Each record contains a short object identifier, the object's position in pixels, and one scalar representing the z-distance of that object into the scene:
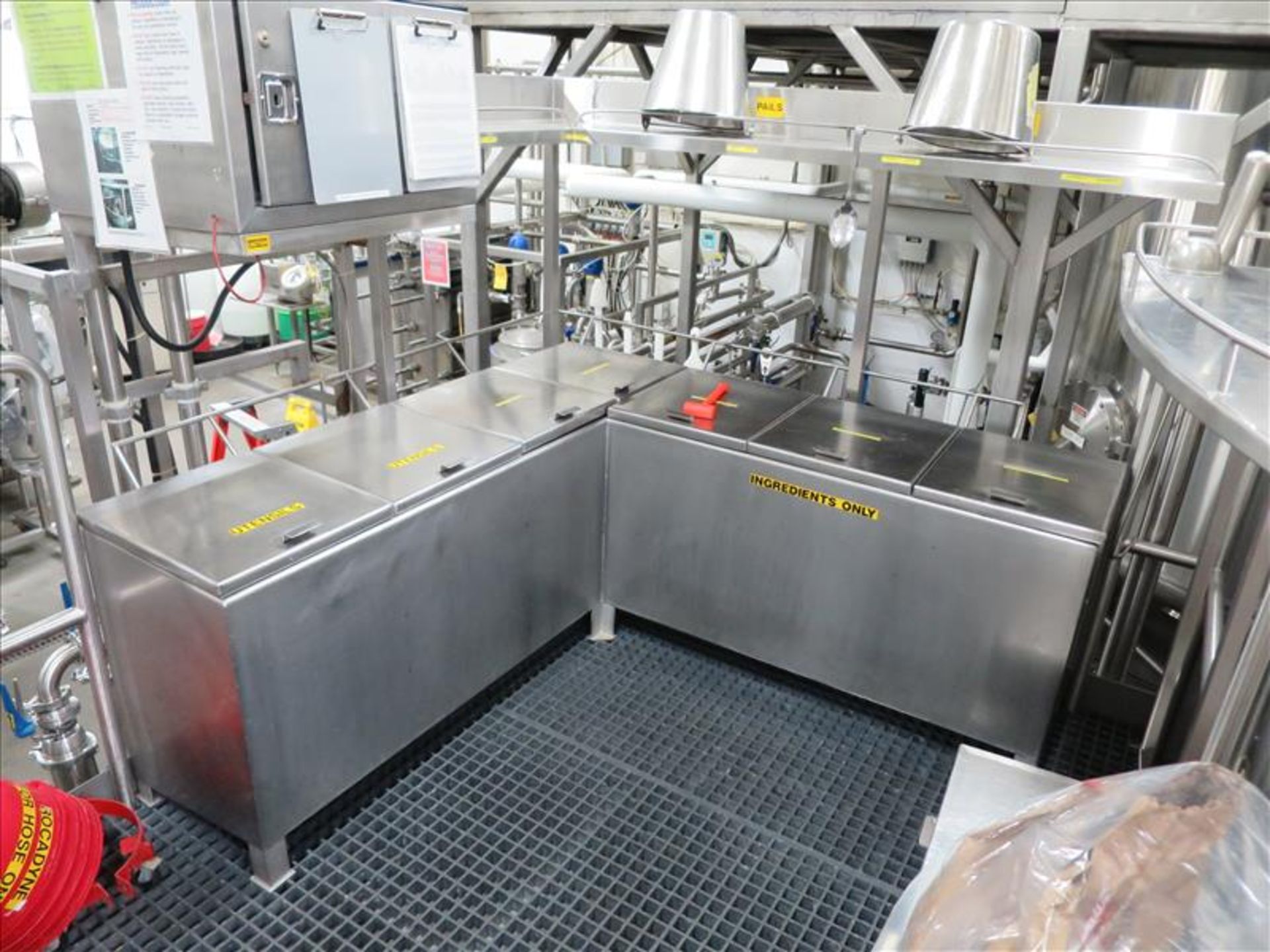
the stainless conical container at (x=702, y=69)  2.37
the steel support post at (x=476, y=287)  3.15
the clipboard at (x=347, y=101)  1.74
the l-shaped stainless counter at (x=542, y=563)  1.86
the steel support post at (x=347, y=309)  2.69
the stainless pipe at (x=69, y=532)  1.69
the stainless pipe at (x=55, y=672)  1.95
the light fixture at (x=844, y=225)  2.35
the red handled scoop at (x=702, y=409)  2.61
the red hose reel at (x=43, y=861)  1.52
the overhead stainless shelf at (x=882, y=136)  2.08
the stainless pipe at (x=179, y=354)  2.37
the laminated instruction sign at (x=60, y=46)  1.72
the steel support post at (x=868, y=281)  2.63
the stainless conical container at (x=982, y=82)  2.03
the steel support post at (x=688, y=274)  4.14
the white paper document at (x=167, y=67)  1.61
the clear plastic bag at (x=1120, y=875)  0.88
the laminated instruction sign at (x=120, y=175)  1.75
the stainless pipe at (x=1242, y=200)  1.59
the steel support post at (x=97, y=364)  1.91
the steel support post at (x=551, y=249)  3.20
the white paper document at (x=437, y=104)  1.94
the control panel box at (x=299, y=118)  1.64
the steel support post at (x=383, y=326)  2.62
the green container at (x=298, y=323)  5.36
